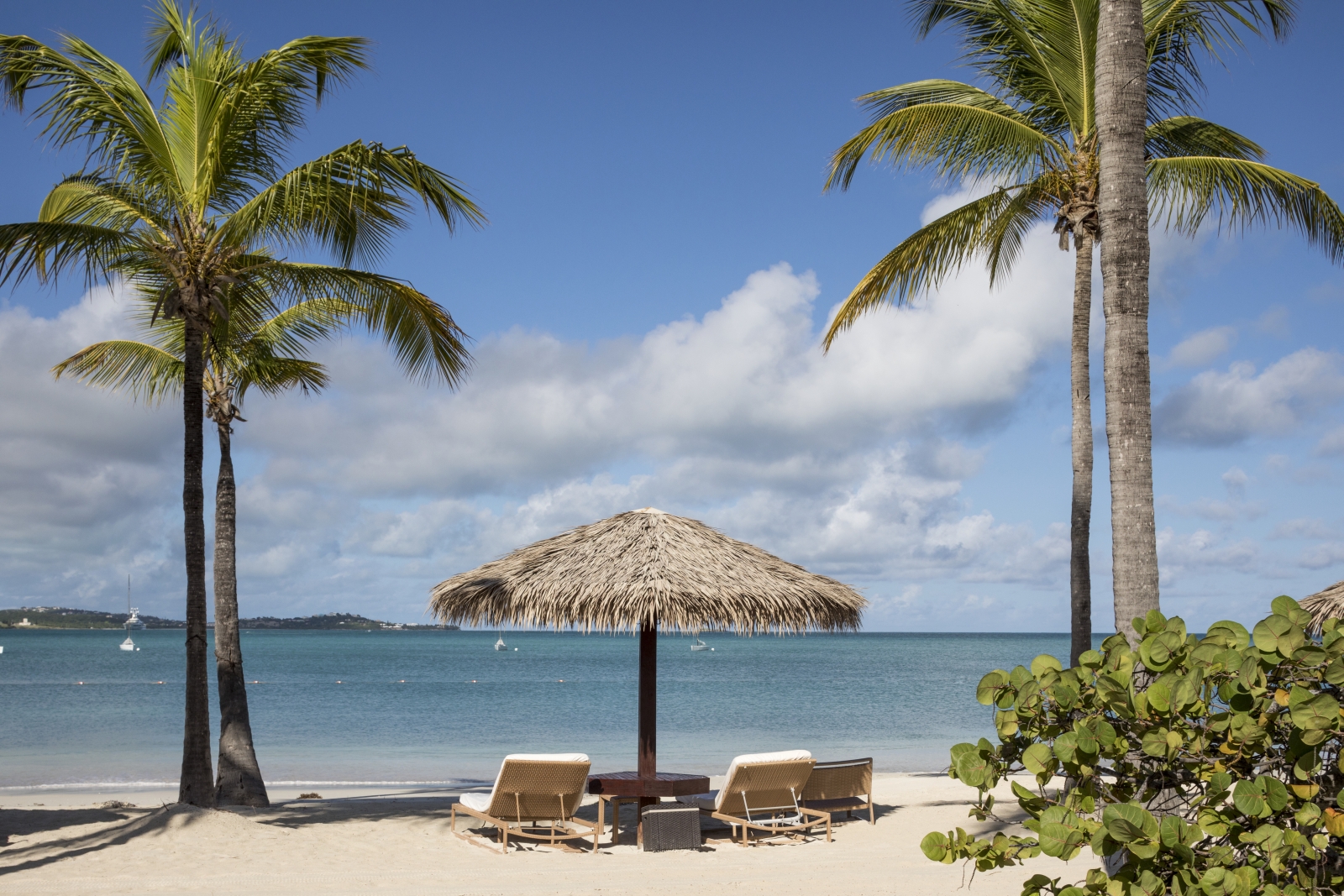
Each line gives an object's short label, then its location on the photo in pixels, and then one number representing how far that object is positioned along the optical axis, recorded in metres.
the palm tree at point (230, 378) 9.10
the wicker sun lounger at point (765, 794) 7.69
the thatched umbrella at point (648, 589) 8.26
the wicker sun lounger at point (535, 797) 7.41
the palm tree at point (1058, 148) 8.52
